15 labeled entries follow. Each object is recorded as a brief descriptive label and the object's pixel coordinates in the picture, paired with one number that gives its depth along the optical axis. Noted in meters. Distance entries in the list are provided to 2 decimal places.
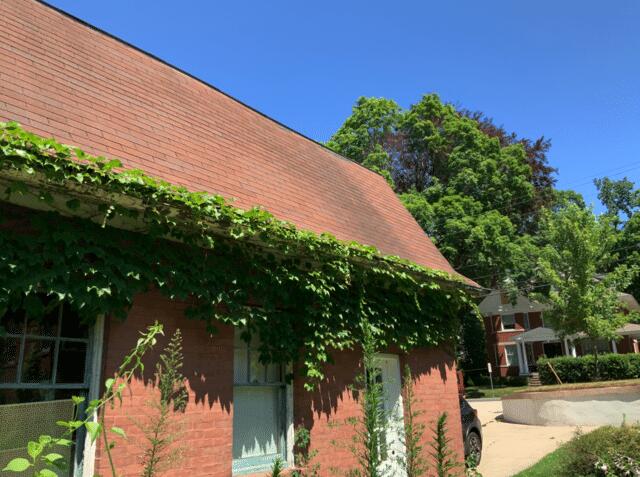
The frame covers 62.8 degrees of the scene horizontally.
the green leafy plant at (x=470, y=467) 4.59
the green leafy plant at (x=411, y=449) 3.38
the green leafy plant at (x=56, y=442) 2.06
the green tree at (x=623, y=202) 40.22
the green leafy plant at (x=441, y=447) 3.32
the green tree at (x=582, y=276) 20.53
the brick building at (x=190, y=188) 4.91
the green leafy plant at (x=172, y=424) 3.05
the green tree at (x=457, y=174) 24.97
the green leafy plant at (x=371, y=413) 2.81
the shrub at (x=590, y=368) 19.97
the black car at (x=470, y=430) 11.17
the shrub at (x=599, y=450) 7.02
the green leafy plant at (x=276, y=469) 2.56
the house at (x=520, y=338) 37.31
